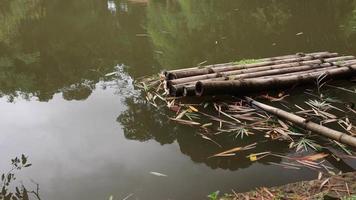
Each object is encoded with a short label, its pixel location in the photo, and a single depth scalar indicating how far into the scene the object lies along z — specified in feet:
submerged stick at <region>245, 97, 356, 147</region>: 15.01
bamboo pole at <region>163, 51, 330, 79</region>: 23.99
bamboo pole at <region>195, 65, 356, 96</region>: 19.29
